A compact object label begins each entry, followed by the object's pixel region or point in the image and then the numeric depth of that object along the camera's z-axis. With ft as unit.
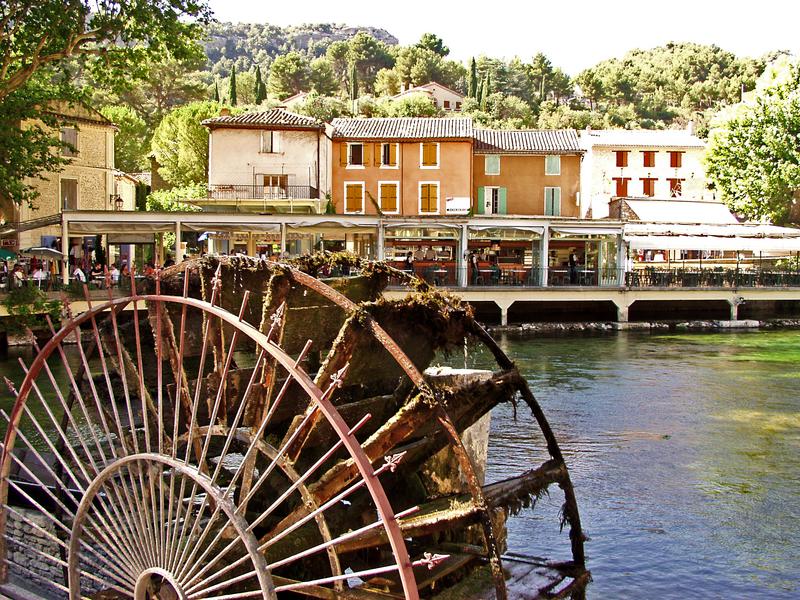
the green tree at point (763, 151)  160.97
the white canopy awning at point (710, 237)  131.54
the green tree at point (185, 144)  221.46
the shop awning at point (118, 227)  115.44
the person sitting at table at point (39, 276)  102.22
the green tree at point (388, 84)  400.47
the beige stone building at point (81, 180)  151.37
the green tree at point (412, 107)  265.34
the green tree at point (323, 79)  400.47
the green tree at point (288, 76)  395.75
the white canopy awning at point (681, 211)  167.43
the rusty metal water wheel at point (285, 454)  22.86
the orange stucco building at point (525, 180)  179.01
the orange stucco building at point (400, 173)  172.76
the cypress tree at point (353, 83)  355.97
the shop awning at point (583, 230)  132.36
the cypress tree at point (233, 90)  286.13
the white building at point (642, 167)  198.90
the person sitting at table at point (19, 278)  98.53
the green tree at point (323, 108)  255.29
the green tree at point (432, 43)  444.55
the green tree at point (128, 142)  237.25
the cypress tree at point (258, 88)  306.96
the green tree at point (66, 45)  77.41
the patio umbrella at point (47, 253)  107.55
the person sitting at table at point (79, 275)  106.79
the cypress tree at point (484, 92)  303.07
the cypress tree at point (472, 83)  323.78
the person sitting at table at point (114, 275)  107.04
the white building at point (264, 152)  164.45
